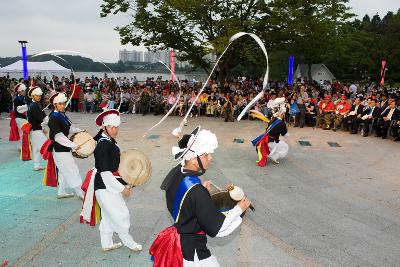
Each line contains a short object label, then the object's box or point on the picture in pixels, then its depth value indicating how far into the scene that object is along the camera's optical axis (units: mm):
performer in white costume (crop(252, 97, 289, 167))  9539
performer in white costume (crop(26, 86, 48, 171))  7539
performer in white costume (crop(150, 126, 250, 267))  2803
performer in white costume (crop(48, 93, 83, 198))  6152
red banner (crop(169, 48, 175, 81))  22158
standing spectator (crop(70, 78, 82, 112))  20097
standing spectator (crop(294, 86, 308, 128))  15862
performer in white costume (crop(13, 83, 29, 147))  9102
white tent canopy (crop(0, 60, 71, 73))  24891
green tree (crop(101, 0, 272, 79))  18812
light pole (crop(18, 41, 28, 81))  18312
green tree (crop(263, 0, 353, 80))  19391
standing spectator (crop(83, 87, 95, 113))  20016
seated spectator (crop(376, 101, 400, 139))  13477
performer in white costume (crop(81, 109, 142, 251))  4547
